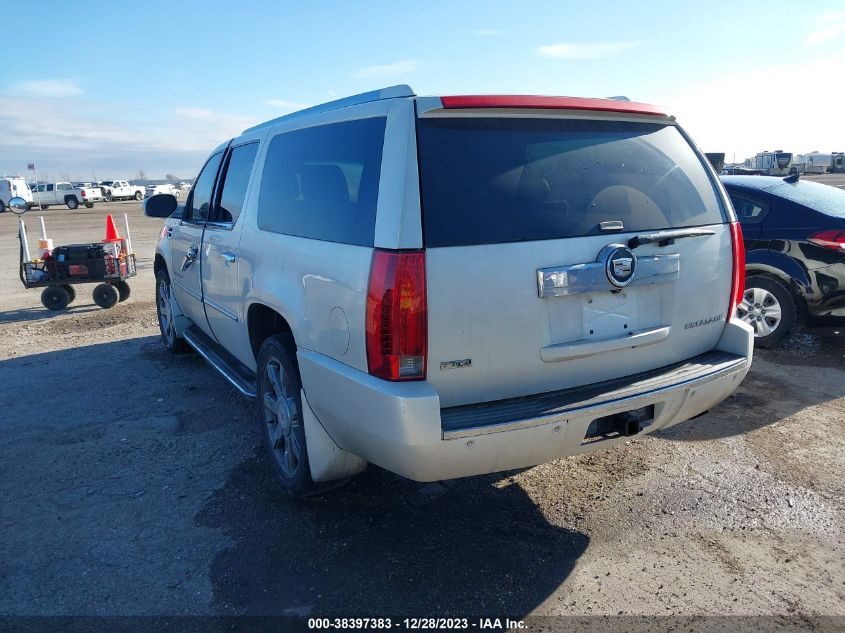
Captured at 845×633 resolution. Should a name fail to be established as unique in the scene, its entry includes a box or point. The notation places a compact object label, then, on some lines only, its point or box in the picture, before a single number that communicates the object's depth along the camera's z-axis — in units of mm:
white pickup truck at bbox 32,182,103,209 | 48000
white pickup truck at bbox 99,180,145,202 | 55703
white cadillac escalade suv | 2674
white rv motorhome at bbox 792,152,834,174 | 55406
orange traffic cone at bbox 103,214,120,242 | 10212
